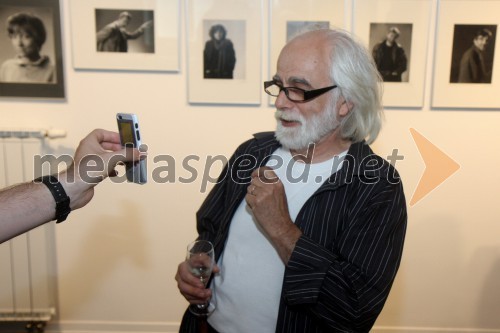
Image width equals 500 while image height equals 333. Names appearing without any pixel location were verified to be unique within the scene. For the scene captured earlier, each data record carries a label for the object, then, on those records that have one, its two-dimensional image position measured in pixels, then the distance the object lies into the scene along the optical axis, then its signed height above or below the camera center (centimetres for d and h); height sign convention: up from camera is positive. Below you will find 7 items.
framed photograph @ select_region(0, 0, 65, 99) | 200 +24
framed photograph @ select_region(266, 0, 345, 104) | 200 +41
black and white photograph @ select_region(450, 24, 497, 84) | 202 +25
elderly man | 110 -33
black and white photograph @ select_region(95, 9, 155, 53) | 200 +33
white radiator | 201 -83
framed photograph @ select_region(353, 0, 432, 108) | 201 +31
